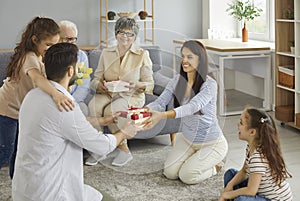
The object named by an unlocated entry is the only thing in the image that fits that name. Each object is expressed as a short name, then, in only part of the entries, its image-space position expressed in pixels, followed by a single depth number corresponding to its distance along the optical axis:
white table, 4.82
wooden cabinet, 4.23
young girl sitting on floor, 2.42
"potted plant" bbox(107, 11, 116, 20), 5.77
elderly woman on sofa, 2.03
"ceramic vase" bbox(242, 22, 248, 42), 5.44
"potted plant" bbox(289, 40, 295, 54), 4.36
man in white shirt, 1.95
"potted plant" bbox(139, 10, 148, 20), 5.86
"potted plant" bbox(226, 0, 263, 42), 5.46
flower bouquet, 2.16
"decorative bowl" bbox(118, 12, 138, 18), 5.51
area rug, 2.89
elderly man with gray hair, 2.10
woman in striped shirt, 2.18
